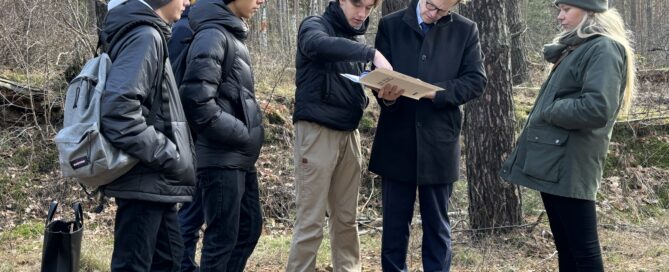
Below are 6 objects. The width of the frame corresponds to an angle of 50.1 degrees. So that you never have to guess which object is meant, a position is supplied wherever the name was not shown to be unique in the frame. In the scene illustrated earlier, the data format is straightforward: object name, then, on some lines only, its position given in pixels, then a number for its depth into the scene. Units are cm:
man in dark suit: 481
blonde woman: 417
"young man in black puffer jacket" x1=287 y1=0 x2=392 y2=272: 474
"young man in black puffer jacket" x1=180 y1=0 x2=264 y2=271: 421
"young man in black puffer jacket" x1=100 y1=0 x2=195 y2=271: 360
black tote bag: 403
